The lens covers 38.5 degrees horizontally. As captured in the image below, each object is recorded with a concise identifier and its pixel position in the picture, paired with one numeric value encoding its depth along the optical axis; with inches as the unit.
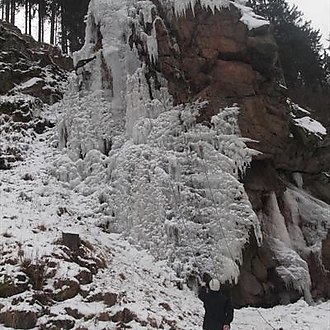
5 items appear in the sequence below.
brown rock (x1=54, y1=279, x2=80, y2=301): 308.8
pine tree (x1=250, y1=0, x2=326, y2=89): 981.2
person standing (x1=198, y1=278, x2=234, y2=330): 283.4
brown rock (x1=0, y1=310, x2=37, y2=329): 271.9
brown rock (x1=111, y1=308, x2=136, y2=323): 304.3
